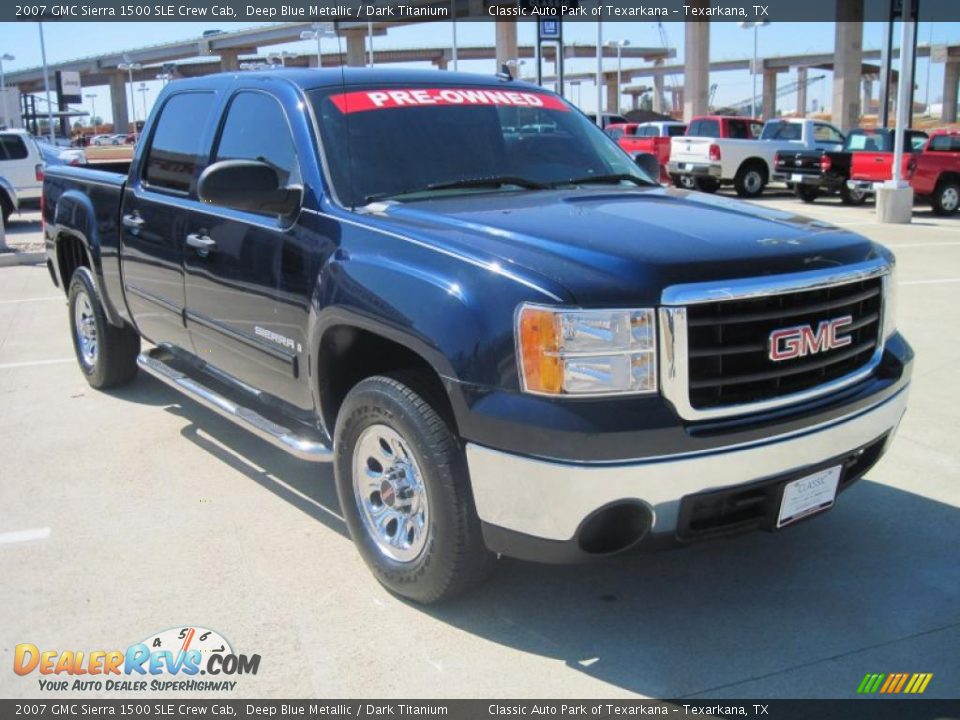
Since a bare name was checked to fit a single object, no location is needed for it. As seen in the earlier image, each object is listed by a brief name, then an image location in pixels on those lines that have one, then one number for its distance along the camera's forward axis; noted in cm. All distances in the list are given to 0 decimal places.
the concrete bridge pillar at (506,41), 5119
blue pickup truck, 289
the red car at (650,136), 2650
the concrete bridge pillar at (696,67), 4512
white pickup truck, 2319
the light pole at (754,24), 3944
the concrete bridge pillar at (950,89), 7975
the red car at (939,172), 1875
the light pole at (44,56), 4881
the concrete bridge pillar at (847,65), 4141
